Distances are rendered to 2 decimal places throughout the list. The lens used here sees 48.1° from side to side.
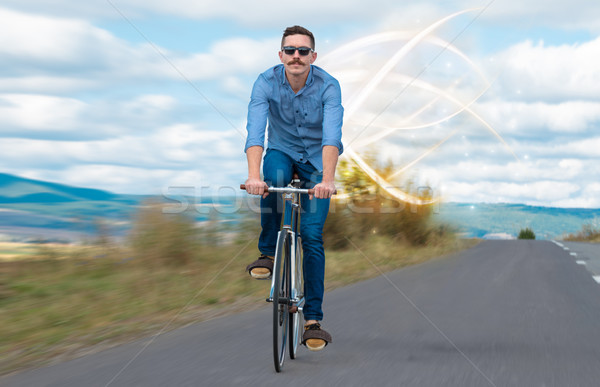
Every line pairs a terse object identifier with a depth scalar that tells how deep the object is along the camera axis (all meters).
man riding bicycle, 4.61
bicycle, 4.35
